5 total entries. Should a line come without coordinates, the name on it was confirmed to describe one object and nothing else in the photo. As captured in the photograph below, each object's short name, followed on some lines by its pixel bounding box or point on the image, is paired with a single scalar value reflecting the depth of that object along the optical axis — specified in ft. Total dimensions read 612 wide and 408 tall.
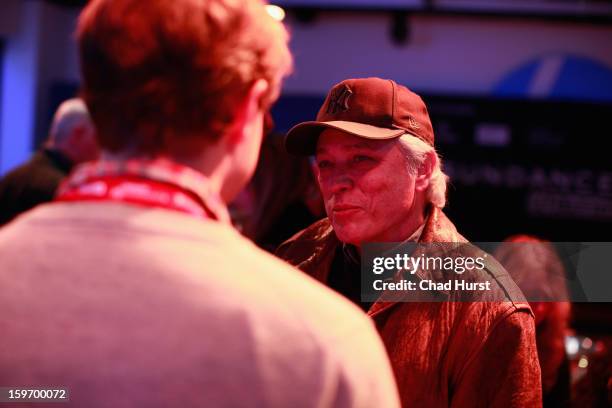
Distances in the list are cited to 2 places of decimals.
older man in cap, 5.32
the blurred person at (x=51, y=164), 11.85
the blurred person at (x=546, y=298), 8.43
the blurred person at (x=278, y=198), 9.41
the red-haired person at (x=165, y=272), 2.53
